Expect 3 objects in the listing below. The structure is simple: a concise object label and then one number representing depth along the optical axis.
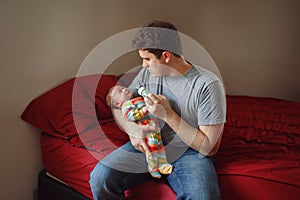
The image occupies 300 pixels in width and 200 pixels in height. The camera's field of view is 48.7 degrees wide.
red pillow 1.81
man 1.36
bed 1.38
